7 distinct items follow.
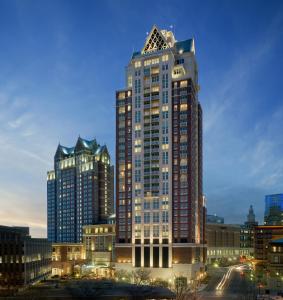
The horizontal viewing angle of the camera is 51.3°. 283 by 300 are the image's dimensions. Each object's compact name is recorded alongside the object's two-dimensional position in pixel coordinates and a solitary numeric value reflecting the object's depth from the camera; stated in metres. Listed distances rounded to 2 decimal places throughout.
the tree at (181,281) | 107.61
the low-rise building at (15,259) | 94.92
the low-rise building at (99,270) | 143.35
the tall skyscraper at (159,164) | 122.06
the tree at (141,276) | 109.72
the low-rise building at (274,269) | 96.10
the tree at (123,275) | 116.45
